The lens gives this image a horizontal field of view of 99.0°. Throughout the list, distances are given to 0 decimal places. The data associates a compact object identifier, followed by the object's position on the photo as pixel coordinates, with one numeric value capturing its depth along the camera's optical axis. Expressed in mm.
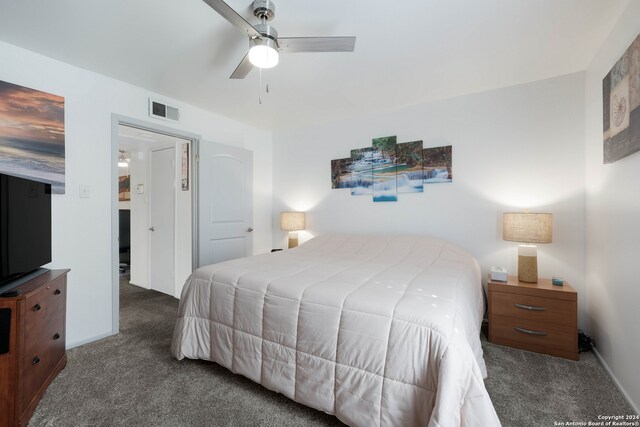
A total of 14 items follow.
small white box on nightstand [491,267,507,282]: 2270
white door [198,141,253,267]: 3170
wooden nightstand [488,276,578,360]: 1997
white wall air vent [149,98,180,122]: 2715
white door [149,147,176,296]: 3539
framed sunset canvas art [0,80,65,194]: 1902
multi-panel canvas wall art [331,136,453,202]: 2961
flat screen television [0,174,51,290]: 1539
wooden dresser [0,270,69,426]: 1323
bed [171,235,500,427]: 1128
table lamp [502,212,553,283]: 2203
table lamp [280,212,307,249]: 3639
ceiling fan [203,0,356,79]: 1543
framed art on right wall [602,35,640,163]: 1444
